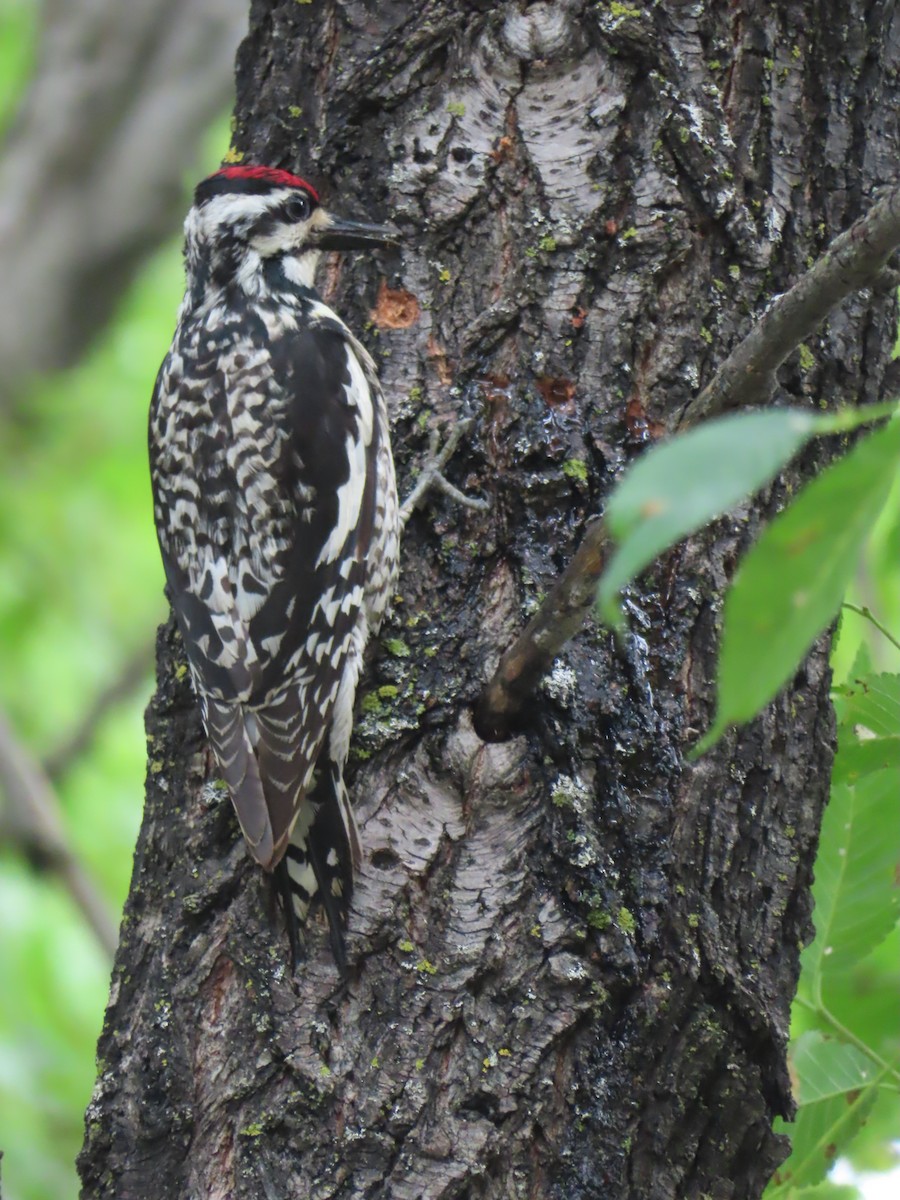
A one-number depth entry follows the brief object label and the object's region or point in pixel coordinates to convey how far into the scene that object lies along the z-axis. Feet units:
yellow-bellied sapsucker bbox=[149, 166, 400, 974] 14.83
